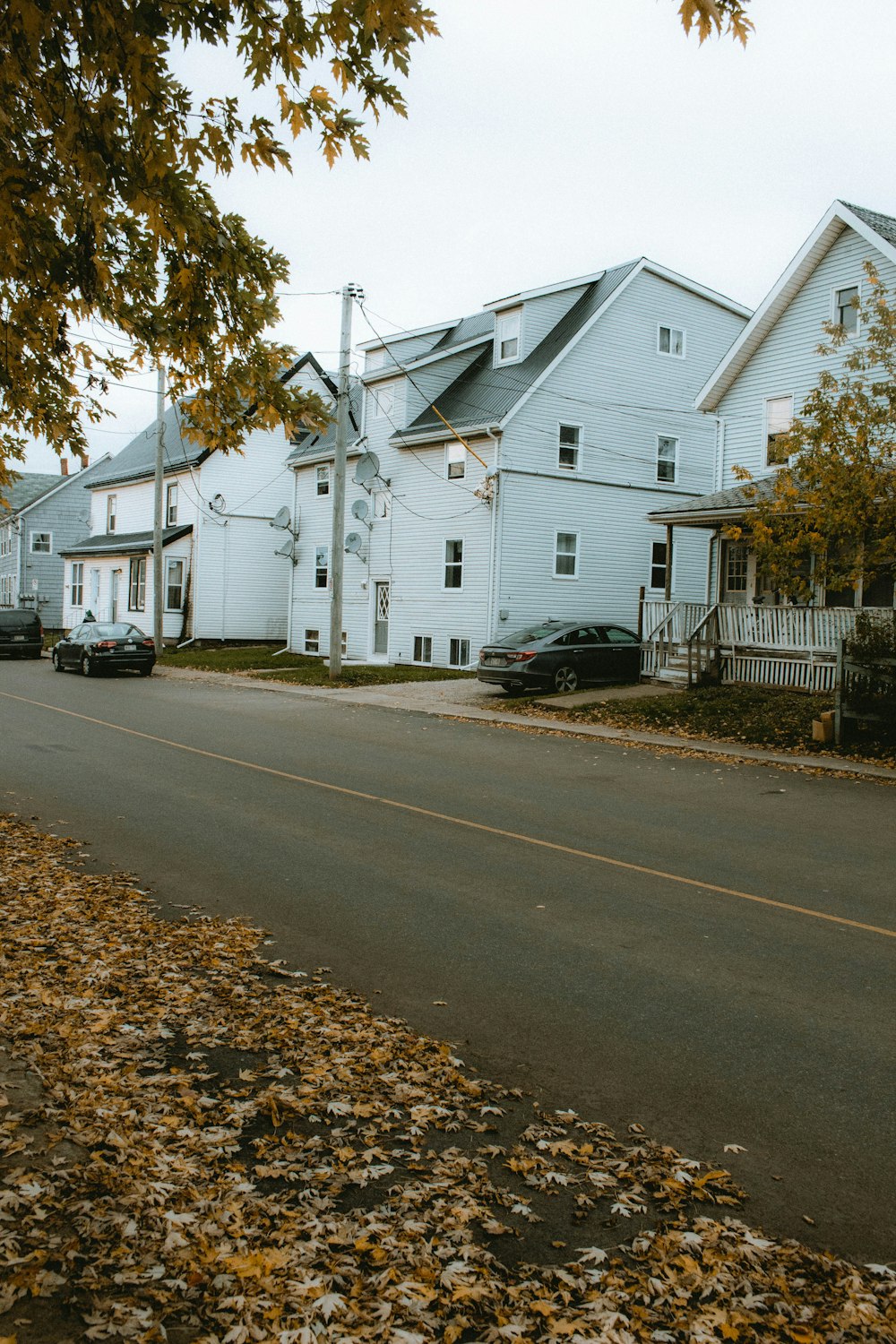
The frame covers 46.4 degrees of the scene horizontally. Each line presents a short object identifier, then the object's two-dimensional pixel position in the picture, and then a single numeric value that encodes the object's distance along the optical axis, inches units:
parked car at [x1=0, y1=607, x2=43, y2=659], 1512.1
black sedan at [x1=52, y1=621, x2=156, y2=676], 1162.0
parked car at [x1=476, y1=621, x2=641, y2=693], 949.8
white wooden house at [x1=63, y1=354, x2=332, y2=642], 1658.5
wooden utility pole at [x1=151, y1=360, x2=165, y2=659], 1376.7
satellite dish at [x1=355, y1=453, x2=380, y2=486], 1302.9
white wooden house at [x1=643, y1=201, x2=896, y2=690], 864.3
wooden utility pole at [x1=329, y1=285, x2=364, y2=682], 1034.7
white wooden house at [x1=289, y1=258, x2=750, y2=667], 1186.0
